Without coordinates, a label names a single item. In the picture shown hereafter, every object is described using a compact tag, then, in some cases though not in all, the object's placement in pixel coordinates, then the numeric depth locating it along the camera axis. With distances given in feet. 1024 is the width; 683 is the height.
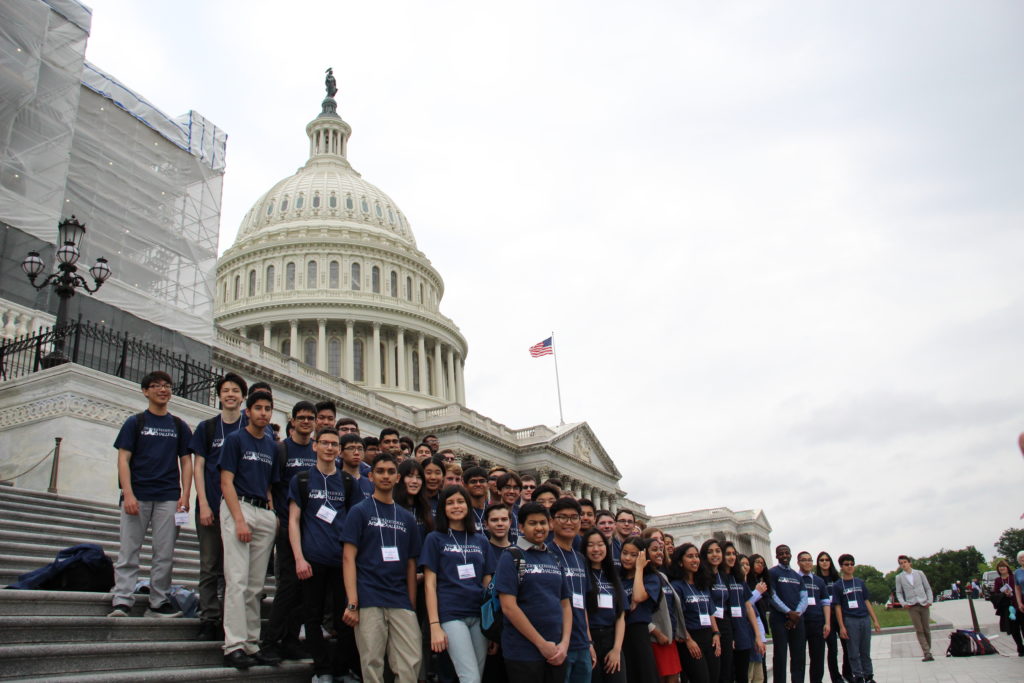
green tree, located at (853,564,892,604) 404.81
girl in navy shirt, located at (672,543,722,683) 27.45
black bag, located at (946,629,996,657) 45.39
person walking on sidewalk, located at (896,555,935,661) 44.04
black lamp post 45.83
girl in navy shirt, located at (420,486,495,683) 20.43
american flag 173.88
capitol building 46.57
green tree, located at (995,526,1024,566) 287.89
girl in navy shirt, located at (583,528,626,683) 23.07
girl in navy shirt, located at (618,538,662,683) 24.73
